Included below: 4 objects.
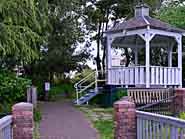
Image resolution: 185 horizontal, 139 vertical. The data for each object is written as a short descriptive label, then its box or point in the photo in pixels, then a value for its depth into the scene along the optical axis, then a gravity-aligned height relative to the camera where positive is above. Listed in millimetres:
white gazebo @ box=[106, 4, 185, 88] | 15042 +322
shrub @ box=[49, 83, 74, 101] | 22271 -2073
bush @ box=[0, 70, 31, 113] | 12216 -1015
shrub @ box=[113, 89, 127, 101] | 15165 -1542
